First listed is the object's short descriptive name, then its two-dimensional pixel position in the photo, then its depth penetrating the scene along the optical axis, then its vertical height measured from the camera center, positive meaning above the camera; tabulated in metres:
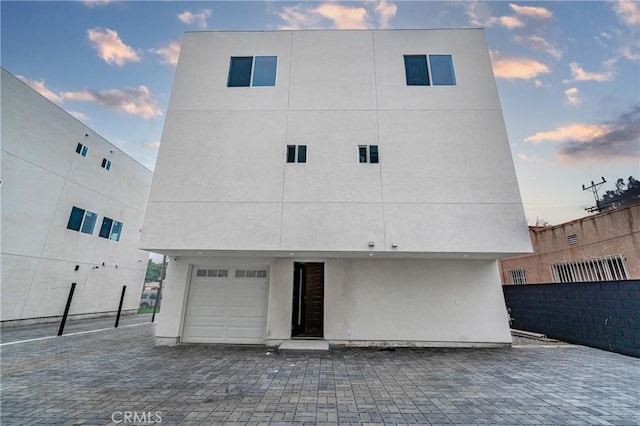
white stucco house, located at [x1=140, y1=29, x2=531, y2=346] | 5.74 +2.26
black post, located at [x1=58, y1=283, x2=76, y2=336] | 7.83 -1.24
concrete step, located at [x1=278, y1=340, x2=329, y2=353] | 5.81 -1.41
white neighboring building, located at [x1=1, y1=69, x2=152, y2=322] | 9.05 +3.03
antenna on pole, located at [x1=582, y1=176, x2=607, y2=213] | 12.59 +5.11
